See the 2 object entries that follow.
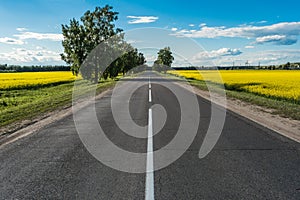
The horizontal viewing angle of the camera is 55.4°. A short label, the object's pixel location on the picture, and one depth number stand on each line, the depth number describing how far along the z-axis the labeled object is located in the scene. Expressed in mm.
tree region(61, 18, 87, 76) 37656
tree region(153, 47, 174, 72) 103788
